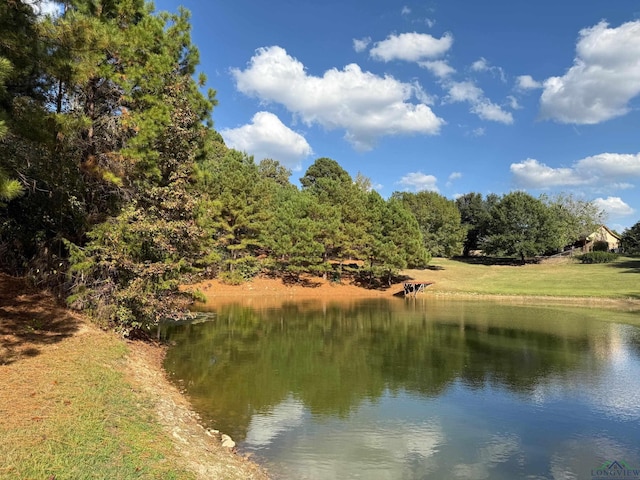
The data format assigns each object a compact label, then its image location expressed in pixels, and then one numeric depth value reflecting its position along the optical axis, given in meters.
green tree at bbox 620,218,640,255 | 64.62
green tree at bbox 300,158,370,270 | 48.22
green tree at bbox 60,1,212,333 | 15.23
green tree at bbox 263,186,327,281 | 45.94
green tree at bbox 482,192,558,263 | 66.19
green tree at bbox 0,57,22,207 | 7.62
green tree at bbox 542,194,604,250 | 76.88
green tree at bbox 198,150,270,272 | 45.06
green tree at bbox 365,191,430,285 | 46.47
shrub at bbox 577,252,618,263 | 63.25
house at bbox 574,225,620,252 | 79.69
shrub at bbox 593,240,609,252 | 78.00
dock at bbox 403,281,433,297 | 45.50
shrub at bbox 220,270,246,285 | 45.41
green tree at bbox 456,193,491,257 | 78.38
